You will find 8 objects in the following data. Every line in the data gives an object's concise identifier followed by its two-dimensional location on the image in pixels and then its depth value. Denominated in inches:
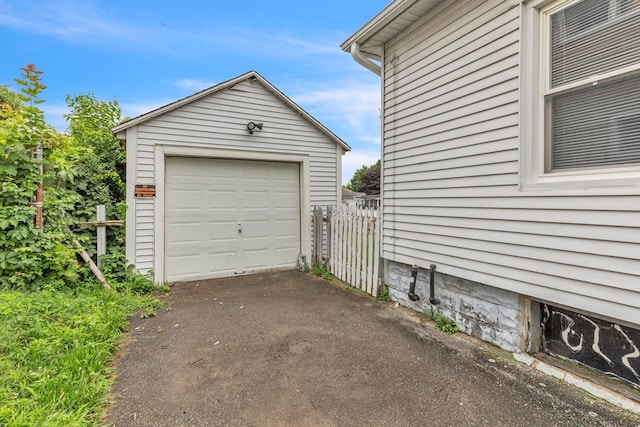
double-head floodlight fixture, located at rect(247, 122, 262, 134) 230.8
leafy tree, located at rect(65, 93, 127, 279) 189.0
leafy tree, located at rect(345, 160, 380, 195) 1107.2
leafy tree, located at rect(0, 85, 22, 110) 339.3
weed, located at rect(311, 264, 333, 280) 228.0
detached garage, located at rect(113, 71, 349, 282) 202.2
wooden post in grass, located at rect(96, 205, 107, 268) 187.9
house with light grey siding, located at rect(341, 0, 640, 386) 80.7
